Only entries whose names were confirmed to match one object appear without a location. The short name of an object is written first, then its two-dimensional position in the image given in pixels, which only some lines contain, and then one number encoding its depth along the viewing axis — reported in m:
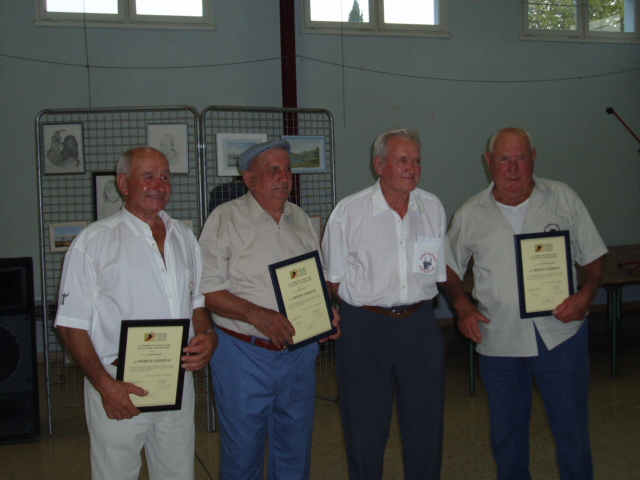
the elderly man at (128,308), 2.07
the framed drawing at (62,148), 4.11
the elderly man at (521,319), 2.57
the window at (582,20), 7.16
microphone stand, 7.29
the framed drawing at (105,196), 4.24
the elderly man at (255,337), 2.41
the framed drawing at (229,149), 4.19
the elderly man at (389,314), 2.49
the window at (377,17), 6.57
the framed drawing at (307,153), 4.33
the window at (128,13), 5.93
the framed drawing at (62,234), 4.19
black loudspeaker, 3.75
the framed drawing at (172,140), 4.27
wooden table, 4.92
